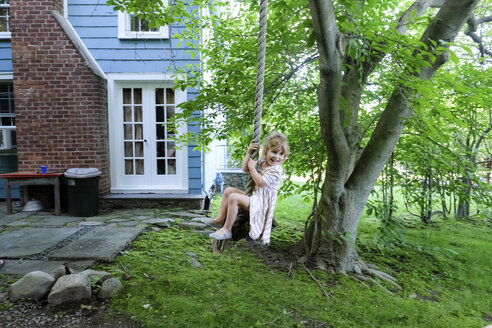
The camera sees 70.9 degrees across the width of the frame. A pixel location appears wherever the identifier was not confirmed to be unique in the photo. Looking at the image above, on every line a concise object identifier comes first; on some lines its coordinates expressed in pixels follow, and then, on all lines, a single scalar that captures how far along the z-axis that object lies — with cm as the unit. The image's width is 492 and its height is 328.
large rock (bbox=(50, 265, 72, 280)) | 338
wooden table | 608
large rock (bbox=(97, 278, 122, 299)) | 322
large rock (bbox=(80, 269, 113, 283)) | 333
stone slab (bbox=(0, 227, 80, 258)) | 412
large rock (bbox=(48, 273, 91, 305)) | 308
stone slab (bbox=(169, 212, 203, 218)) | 618
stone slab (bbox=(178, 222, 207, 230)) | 553
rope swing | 248
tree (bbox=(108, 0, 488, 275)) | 300
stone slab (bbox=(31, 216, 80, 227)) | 546
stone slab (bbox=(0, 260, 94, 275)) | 362
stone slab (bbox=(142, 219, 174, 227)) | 552
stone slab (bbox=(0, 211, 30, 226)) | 556
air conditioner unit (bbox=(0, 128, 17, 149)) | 719
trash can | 605
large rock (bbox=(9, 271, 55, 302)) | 310
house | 648
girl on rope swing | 264
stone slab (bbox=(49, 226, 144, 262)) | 397
